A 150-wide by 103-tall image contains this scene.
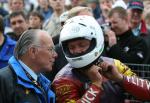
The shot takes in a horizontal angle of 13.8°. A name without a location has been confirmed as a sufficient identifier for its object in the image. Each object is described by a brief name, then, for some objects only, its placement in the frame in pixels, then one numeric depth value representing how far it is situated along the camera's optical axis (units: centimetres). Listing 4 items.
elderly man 464
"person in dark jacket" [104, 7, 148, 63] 727
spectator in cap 890
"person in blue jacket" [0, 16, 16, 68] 784
